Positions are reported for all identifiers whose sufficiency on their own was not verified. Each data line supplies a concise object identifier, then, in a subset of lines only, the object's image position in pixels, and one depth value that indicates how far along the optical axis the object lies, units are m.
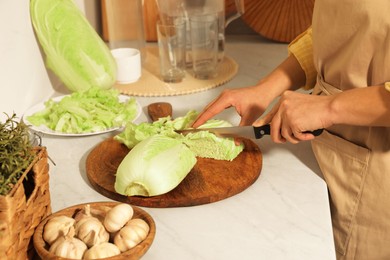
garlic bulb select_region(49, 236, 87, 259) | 0.86
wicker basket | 0.82
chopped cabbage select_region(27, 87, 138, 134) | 1.41
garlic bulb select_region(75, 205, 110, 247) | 0.89
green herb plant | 0.85
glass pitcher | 1.72
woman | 1.07
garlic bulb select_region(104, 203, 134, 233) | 0.92
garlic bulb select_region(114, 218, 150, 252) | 0.88
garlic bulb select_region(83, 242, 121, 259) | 0.86
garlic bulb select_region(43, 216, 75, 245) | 0.90
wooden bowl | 0.86
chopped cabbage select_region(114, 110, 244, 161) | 1.25
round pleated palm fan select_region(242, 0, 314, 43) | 2.01
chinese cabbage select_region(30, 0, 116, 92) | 1.57
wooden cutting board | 1.10
